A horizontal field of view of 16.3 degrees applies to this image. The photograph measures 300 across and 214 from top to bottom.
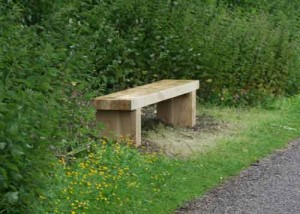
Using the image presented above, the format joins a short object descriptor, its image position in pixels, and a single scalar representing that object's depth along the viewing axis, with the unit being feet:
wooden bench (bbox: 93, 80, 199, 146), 34.08
